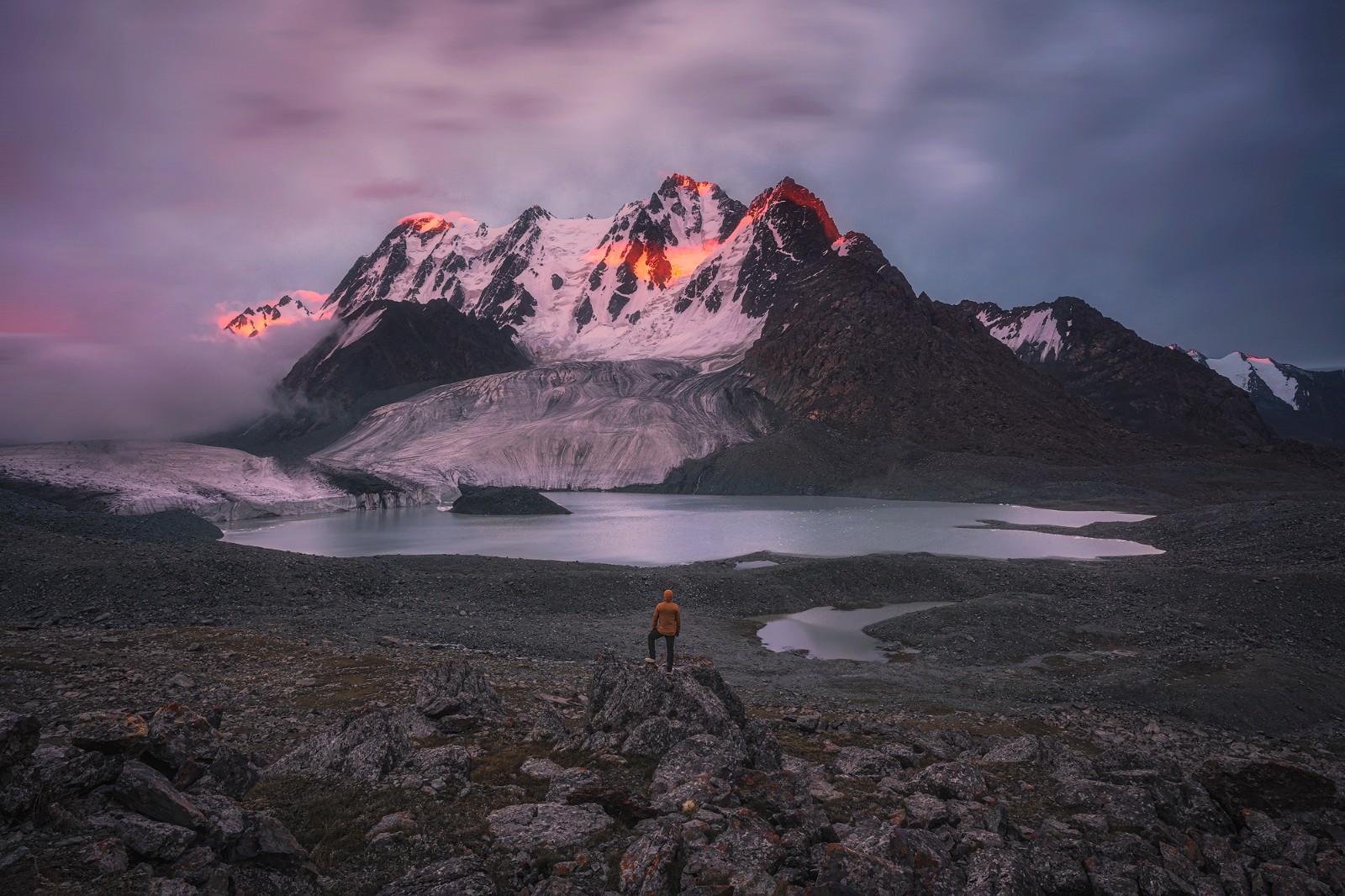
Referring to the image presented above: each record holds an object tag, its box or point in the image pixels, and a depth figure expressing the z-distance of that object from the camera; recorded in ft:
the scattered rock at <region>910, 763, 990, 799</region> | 38.83
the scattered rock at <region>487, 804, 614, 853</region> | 29.84
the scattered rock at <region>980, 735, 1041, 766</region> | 47.50
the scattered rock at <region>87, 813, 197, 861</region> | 24.67
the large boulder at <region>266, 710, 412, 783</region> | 35.88
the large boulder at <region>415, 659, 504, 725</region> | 45.98
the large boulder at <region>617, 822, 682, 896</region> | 26.86
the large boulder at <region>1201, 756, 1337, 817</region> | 38.55
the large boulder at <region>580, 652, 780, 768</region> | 40.24
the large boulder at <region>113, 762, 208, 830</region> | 26.27
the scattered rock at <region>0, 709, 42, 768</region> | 25.49
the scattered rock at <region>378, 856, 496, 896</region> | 26.22
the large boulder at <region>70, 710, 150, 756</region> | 28.35
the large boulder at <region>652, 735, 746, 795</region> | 35.24
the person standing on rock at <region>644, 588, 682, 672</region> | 64.54
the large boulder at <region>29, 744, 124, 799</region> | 25.77
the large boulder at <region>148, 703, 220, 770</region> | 31.09
